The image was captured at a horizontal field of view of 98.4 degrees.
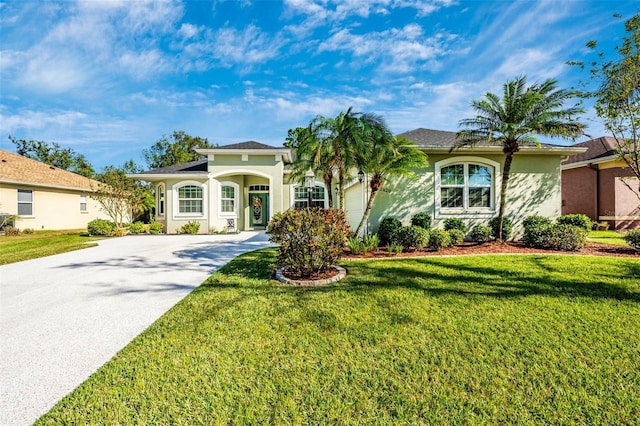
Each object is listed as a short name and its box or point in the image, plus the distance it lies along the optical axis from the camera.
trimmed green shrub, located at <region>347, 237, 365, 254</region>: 8.66
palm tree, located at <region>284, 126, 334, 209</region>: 9.62
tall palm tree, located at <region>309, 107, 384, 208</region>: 9.02
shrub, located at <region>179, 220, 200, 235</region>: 15.65
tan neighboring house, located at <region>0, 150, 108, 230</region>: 16.75
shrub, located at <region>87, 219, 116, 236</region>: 15.45
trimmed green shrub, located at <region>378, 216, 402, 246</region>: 9.95
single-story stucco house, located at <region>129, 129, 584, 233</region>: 10.84
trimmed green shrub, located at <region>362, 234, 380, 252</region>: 8.89
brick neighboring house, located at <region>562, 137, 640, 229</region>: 14.95
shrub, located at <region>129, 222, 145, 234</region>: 16.28
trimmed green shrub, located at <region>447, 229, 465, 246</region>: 9.72
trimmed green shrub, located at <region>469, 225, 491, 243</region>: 9.85
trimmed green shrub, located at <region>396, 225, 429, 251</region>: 9.04
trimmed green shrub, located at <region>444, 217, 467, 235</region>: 10.49
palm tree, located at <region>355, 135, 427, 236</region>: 8.92
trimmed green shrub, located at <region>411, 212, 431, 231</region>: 10.45
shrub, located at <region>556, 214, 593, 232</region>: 10.46
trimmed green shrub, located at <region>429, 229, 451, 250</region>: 9.02
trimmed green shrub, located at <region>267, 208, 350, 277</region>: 5.91
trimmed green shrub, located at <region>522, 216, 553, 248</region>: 9.35
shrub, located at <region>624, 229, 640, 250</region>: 8.22
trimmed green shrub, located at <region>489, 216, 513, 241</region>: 10.47
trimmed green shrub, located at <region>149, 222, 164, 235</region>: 15.94
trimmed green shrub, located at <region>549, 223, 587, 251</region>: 8.63
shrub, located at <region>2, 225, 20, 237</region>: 15.53
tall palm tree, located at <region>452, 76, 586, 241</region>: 9.07
